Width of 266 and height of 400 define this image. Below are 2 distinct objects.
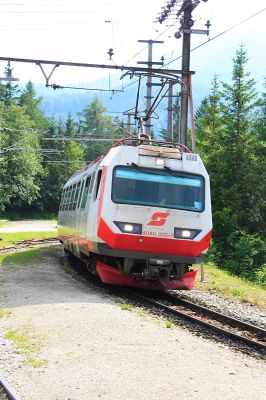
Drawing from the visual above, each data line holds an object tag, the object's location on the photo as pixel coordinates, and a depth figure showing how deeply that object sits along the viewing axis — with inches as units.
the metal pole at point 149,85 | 1033.5
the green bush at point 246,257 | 1065.7
